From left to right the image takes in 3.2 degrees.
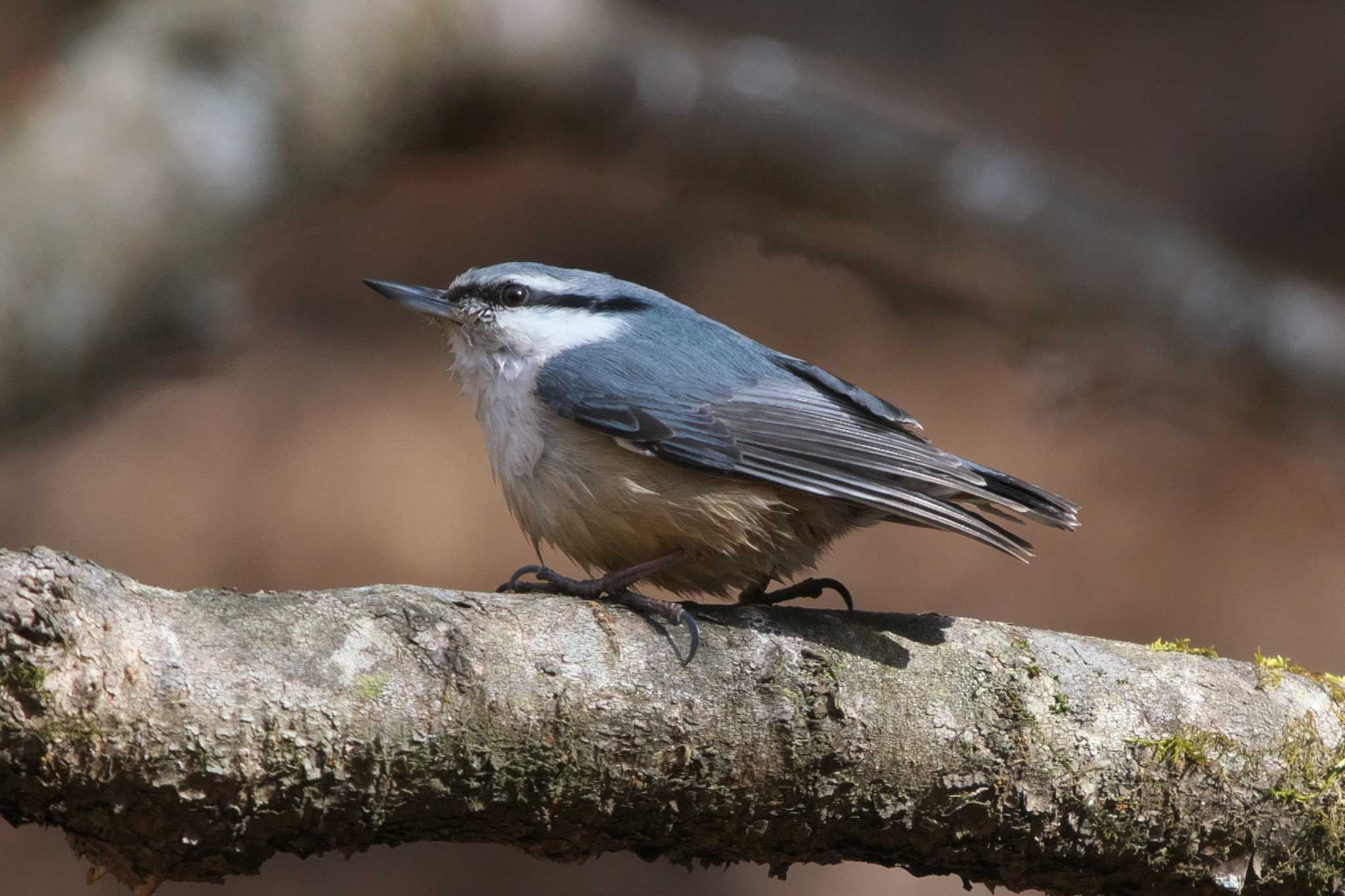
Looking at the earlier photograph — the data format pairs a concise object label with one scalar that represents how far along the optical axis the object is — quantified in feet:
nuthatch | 12.36
